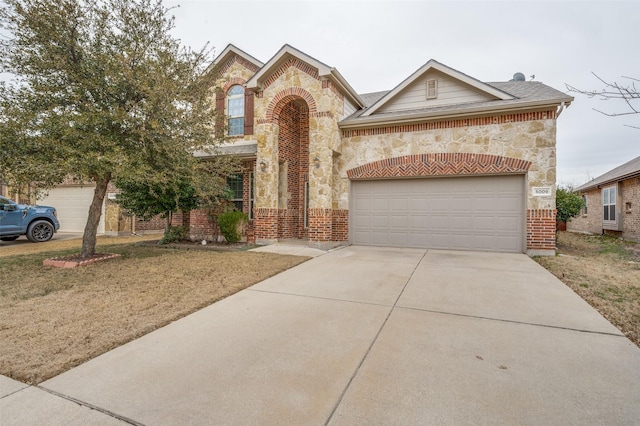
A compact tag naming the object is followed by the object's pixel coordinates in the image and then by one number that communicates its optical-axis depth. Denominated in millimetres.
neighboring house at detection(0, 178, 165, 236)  14273
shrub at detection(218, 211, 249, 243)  10336
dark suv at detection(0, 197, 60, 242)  10844
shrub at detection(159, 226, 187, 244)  10773
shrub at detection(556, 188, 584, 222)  10766
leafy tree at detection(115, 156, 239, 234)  8211
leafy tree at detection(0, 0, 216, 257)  6098
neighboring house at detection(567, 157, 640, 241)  13117
